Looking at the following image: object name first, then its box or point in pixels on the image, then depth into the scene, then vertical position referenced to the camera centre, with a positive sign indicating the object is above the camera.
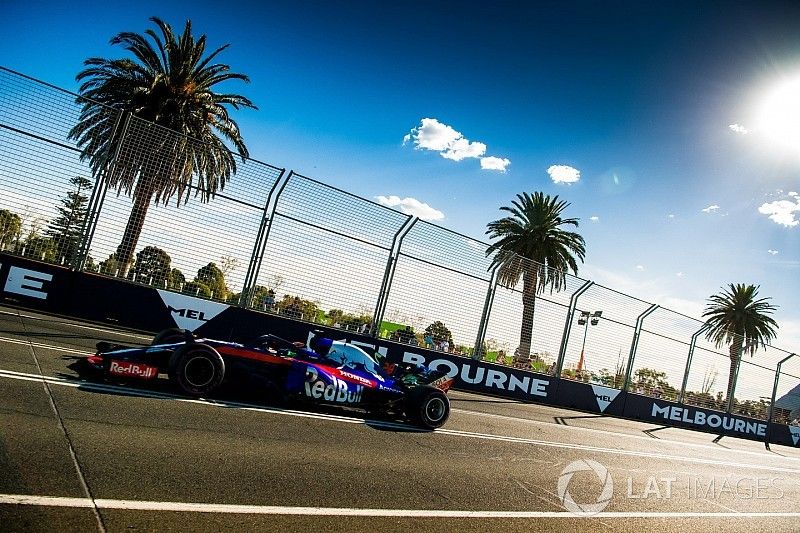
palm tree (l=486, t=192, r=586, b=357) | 31.41 +8.00
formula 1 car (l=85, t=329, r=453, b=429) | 5.87 -0.90
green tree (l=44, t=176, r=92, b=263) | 9.16 +0.50
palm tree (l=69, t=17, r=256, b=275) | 23.25 +8.58
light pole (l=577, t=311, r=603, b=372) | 15.48 +1.74
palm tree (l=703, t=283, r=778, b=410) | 36.44 +7.08
